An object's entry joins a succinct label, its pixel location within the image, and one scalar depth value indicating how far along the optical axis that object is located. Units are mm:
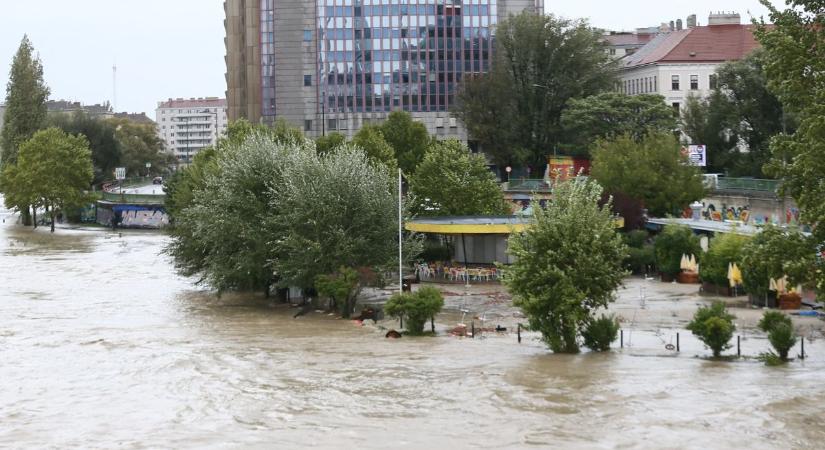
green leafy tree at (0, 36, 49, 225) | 142000
